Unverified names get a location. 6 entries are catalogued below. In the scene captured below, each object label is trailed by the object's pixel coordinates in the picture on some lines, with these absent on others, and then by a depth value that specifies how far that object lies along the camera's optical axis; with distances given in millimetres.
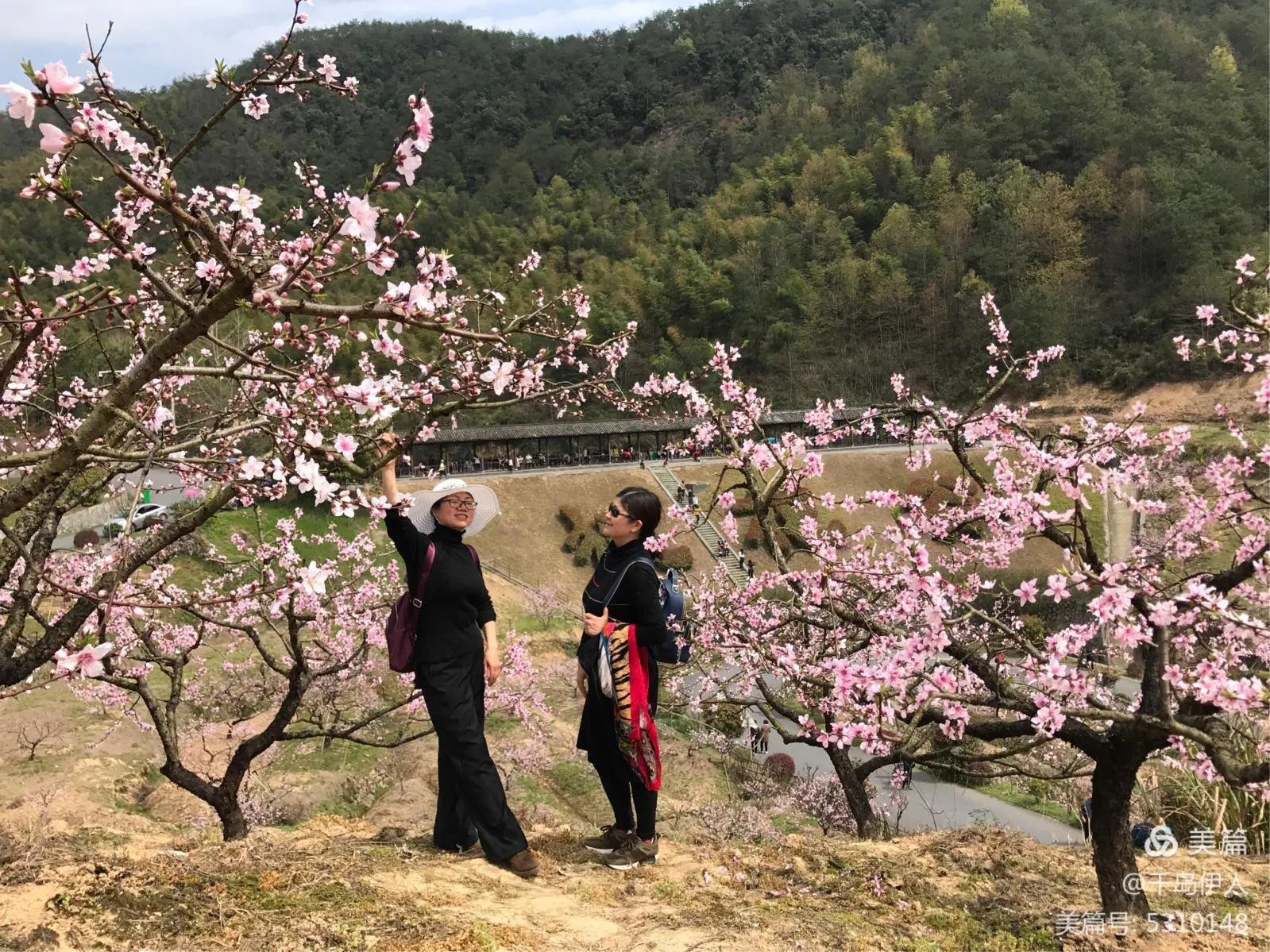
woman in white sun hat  3416
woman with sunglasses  3549
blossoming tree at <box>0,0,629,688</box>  1922
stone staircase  25572
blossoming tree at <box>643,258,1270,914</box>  2910
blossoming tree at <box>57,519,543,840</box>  4379
